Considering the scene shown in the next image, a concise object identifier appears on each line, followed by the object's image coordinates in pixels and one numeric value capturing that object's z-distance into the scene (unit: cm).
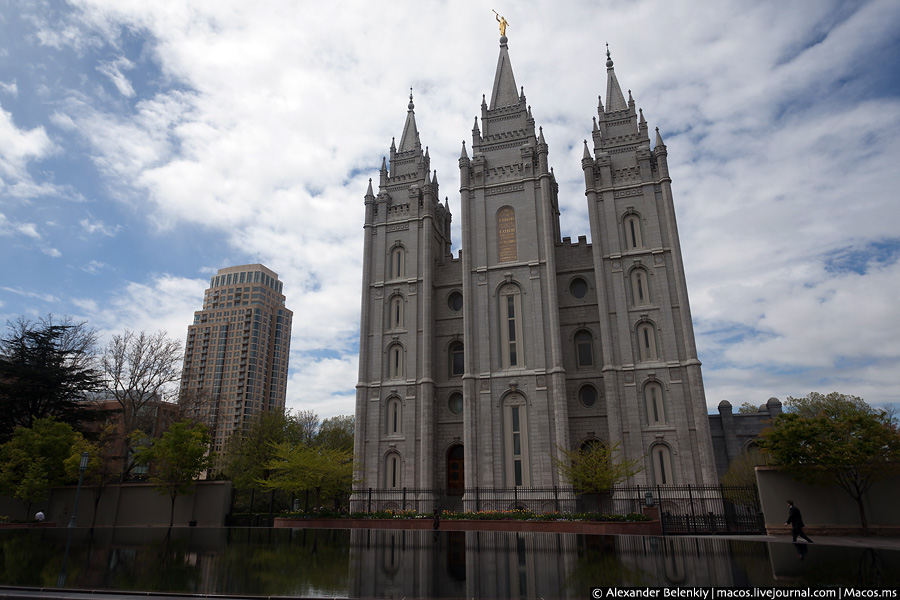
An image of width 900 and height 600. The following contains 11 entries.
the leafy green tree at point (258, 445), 4194
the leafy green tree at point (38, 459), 2895
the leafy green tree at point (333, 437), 4894
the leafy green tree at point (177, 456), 2964
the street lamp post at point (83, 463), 2419
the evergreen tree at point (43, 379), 3416
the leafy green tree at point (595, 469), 2733
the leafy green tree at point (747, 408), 5881
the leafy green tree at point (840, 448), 1802
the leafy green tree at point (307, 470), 3008
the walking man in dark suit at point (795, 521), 1602
